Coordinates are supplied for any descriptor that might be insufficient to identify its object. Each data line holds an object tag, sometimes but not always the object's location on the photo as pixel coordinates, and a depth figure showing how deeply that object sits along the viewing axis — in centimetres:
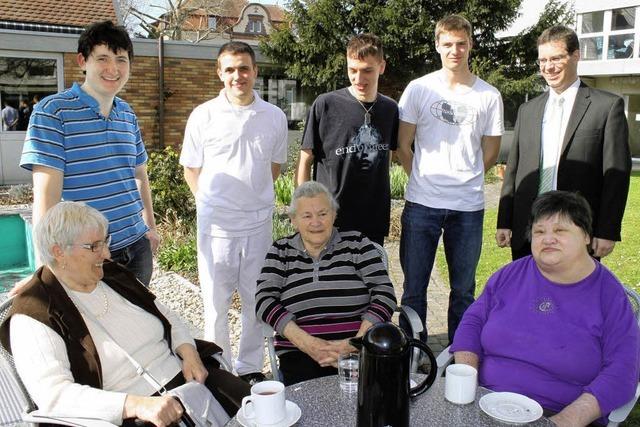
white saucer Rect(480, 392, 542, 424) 177
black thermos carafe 156
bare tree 2500
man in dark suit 304
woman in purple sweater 212
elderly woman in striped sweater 278
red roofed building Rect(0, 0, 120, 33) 1233
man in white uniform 336
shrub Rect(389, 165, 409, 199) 995
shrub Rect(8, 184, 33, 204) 1015
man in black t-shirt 344
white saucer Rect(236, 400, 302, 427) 171
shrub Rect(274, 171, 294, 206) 834
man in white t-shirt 346
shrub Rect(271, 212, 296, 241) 583
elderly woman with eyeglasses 200
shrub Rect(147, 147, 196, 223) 720
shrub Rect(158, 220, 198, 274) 607
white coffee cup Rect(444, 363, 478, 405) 186
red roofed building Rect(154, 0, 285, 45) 2800
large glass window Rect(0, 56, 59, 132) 1205
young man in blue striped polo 260
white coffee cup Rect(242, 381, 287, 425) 168
